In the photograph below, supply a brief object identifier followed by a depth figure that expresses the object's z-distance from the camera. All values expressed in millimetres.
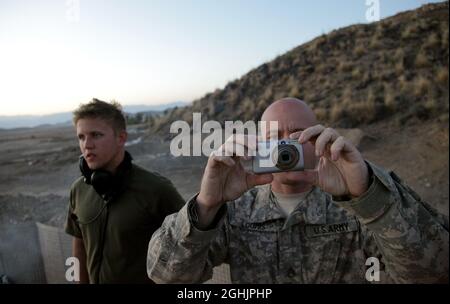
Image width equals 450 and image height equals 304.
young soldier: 2752
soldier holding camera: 1755
